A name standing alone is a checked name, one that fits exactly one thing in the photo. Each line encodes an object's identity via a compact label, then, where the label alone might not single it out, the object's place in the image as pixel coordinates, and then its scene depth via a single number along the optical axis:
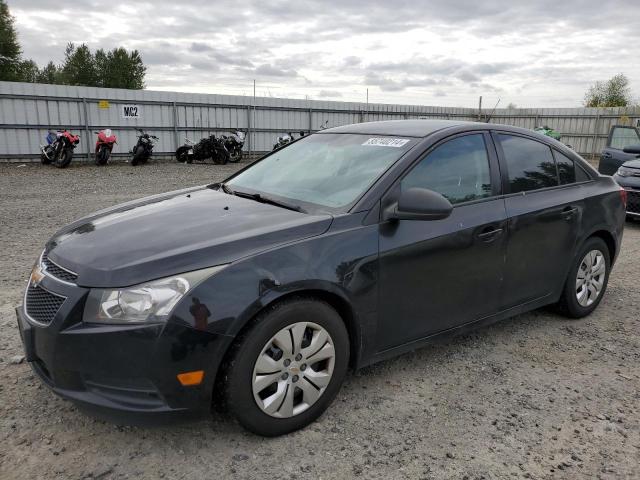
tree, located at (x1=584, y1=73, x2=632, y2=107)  48.28
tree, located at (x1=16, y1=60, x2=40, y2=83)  49.94
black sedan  2.38
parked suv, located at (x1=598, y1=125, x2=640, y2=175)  11.41
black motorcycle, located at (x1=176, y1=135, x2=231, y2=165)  18.25
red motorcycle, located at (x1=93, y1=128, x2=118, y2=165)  16.30
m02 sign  17.78
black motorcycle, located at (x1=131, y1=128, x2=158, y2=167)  16.64
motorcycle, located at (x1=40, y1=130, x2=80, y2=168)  15.55
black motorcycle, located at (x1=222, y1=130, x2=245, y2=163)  18.98
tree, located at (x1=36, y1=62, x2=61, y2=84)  73.97
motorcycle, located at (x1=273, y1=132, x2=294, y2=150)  19.55
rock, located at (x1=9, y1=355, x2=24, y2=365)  3.45
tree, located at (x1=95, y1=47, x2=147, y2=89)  70.19
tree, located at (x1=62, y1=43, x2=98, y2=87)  70.50
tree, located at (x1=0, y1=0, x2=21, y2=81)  45.49
